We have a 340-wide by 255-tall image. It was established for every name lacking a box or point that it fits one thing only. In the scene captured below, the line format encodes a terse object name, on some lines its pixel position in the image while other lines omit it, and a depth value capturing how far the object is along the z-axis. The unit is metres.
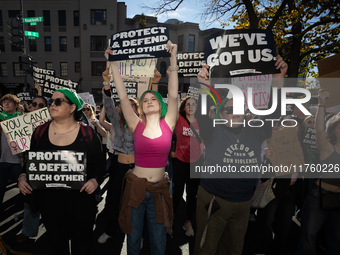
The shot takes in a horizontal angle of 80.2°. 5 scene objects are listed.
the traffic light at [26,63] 8.84
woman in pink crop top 2.30
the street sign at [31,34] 10.52
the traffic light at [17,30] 10.38
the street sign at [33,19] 11.25
